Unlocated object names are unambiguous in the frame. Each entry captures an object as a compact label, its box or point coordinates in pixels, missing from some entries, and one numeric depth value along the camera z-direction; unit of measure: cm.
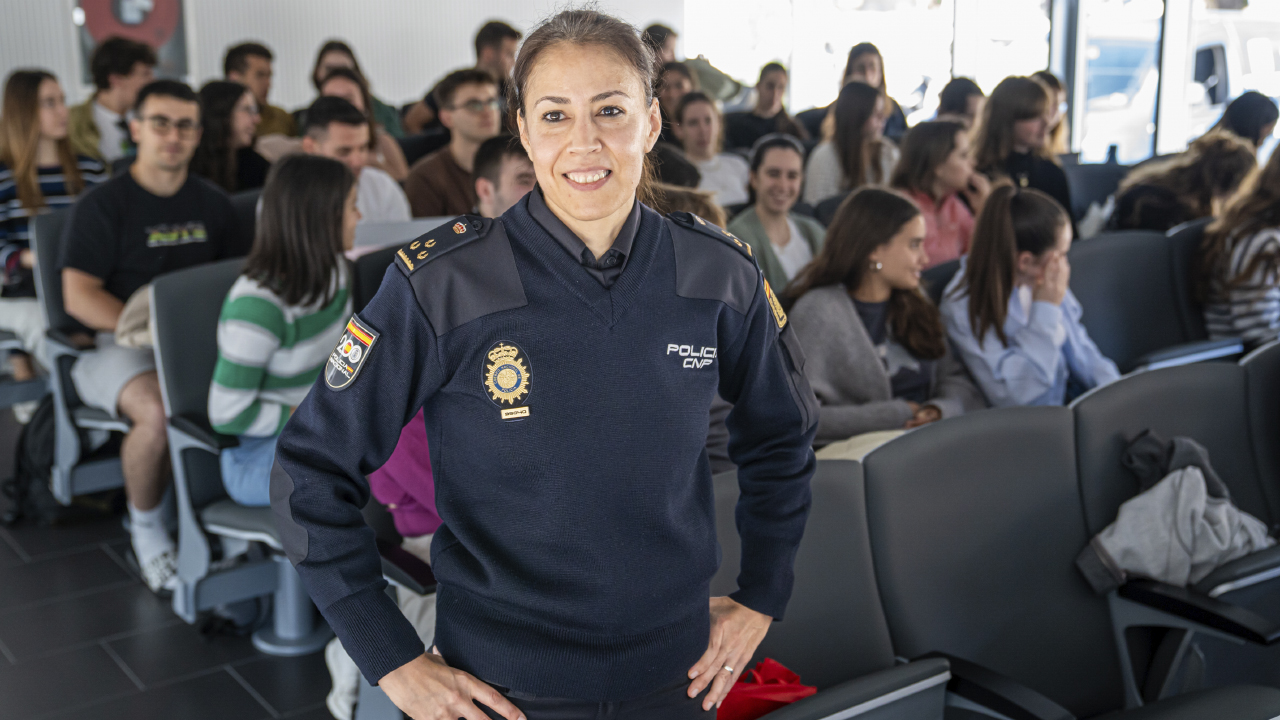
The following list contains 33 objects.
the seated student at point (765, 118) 637
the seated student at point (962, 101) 533
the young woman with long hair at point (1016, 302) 278
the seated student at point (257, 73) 549
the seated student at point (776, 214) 353
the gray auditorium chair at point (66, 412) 310
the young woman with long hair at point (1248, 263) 351
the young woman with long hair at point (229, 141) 421
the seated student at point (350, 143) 369
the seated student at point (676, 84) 548
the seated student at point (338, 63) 586
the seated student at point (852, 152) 460
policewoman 101
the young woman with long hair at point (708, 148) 486
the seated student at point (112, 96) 504
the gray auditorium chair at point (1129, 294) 351
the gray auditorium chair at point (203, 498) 246
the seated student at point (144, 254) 292
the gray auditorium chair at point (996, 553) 177
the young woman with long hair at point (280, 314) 240
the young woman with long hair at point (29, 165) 408
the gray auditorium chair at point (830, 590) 164
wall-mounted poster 664
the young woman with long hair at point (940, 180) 375
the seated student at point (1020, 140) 422
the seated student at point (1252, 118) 504
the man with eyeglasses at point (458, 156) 396
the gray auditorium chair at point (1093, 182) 559
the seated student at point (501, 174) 269
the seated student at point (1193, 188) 425
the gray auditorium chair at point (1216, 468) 184
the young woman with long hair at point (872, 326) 259
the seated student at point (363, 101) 485
